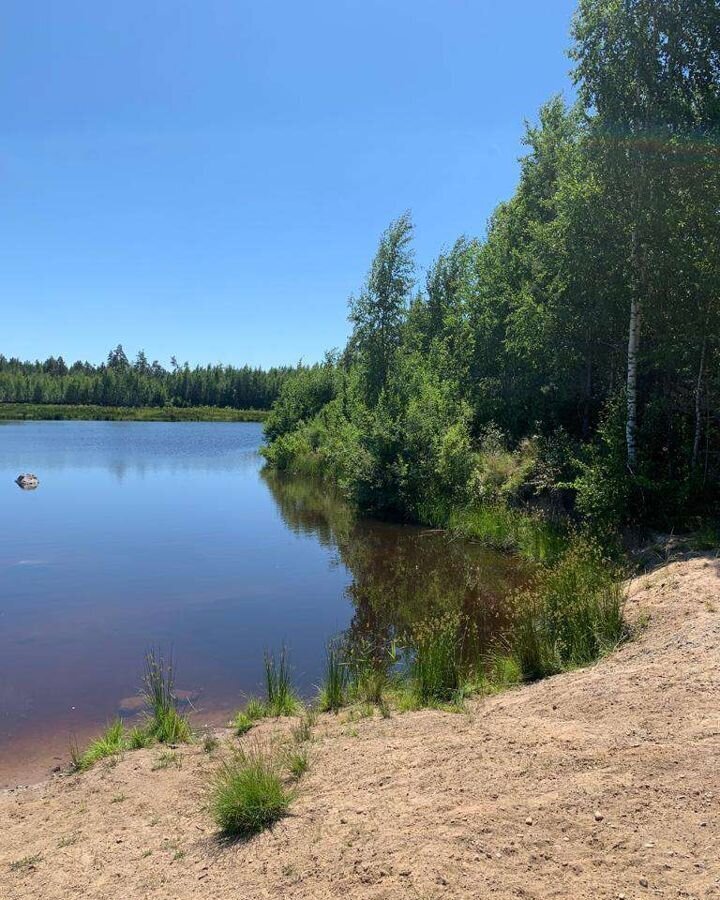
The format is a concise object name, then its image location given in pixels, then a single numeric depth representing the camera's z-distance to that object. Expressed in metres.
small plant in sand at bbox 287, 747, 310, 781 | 5.74
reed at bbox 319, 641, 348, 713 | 8.02
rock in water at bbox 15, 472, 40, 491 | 30.69
